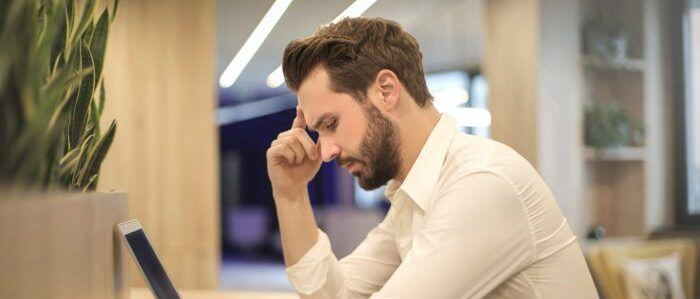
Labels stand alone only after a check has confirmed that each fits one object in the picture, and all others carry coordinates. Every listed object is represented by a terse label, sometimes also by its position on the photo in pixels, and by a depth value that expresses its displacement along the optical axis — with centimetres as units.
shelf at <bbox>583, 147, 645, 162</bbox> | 441
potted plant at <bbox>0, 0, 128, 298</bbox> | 58
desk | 179
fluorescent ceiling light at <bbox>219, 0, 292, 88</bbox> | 494
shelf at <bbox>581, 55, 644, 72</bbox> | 444
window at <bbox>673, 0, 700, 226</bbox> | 469
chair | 367
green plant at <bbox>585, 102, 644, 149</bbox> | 436
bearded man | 117
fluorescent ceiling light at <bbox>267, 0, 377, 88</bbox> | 469
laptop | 102
